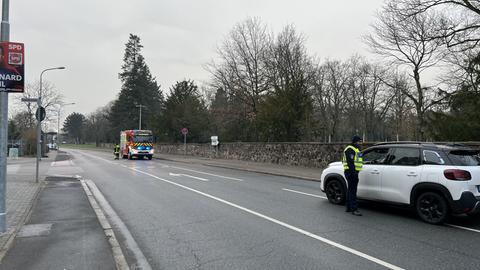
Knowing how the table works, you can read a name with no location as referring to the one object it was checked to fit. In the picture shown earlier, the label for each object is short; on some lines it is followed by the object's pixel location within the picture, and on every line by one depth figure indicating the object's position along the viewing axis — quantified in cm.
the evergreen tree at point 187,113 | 4881
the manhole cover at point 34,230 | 694
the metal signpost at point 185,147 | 4539
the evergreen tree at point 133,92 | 8094
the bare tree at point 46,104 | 5986
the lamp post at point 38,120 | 1575
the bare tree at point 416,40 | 2418
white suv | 741
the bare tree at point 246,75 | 3656
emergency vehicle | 3669
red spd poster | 657
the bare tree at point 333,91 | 5791
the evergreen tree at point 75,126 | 15238
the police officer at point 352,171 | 880
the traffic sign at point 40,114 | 1570
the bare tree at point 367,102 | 5625
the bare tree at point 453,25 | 2199
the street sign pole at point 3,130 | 657
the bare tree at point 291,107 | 2839
